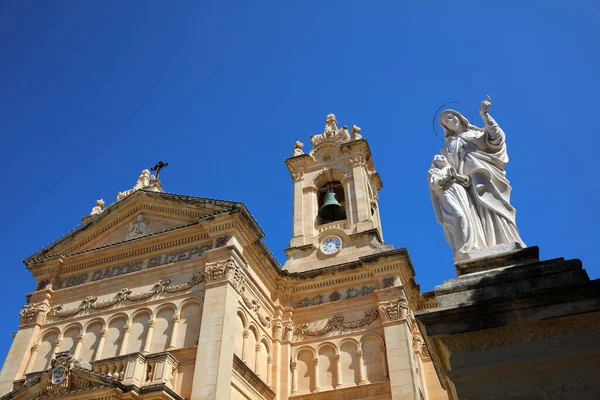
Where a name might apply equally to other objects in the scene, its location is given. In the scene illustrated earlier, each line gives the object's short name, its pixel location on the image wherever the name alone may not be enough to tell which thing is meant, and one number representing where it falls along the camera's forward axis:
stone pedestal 4.88
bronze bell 24.25
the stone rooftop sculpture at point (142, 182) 26.83
